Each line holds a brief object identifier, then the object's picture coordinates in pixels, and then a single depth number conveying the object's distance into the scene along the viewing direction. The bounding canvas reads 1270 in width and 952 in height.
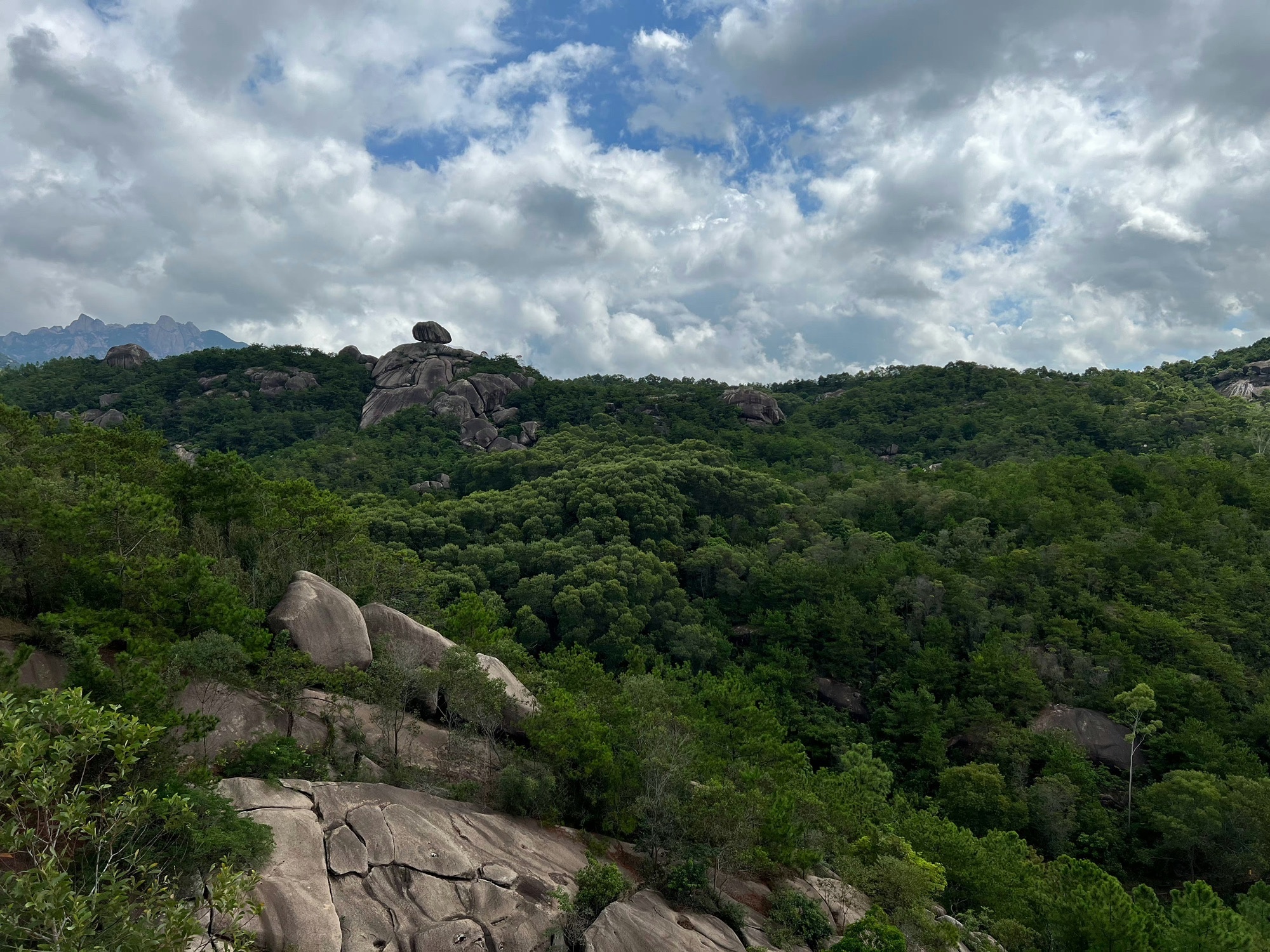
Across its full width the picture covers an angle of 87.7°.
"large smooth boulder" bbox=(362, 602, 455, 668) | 24.20
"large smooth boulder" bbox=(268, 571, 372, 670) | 21.47
